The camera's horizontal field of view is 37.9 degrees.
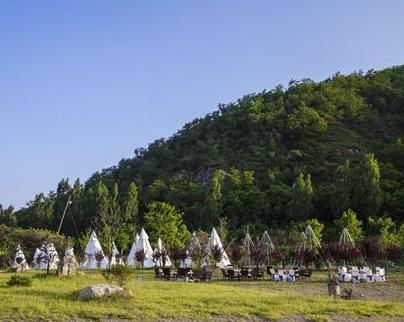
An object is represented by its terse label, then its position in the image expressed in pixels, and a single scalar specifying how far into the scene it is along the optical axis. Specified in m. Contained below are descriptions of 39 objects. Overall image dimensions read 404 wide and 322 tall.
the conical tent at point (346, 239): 37.38
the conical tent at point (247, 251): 39.06
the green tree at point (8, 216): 70.42
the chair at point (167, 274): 27.96
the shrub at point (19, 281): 18.77
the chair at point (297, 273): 28.70
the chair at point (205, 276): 26.58
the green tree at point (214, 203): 58.09
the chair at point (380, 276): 27.78
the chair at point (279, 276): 27.77
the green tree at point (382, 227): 44.36
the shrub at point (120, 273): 17.17
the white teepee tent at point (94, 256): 40.09
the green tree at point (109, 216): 29.02
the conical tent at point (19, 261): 34.06
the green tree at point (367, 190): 55.06
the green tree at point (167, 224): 46.25
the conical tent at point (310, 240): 37.21
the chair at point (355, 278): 27.65
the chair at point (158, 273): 28.66
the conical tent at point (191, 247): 35.03
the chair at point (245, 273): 29.13
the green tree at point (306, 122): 79.06
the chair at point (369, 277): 27.58
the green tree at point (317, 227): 44.41
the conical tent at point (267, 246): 39.22
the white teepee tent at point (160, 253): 36.08
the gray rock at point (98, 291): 15.49
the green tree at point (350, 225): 43.84
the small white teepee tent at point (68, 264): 24.42
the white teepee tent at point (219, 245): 35.79
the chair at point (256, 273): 29.55
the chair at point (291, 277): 27.50
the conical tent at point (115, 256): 36.97
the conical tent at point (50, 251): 26.67
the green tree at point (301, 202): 56.19
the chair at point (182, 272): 27.61
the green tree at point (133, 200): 59.40
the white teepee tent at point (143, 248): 43.84
